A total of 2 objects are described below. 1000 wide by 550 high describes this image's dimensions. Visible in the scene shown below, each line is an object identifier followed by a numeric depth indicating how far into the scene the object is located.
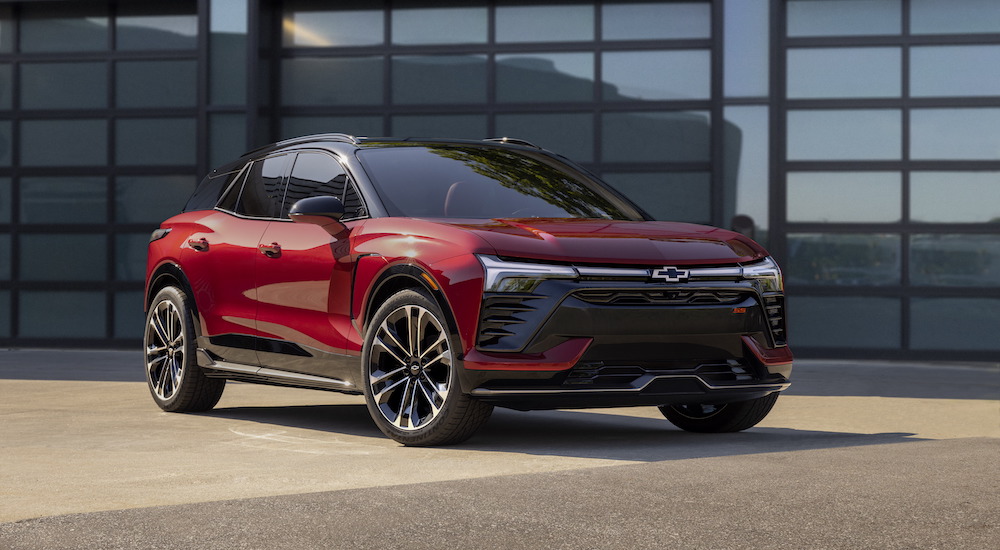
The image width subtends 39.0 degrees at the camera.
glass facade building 15.66
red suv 6.36
